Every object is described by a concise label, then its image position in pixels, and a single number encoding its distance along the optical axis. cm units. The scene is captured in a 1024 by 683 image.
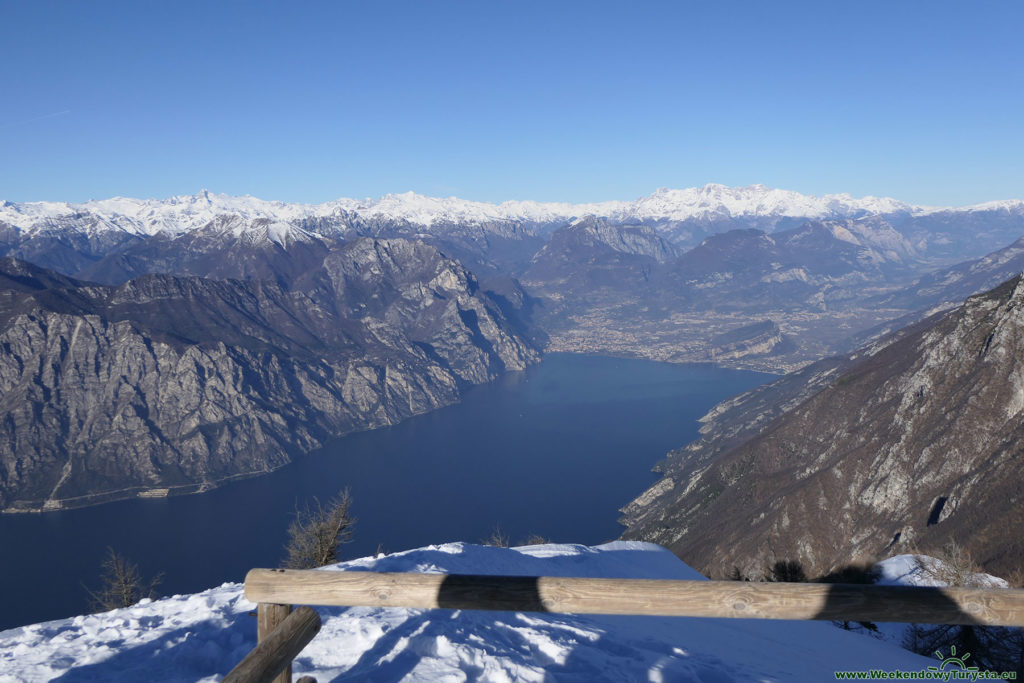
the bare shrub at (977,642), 1851
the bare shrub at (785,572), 3194
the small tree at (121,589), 5047
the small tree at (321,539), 3809
